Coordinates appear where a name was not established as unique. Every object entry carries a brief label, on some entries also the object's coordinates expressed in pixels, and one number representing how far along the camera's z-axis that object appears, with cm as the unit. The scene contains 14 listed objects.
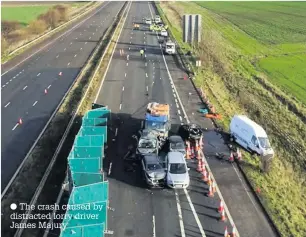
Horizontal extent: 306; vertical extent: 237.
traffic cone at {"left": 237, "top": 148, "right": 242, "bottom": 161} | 3013
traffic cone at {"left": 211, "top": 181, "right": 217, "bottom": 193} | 2588
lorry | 3173
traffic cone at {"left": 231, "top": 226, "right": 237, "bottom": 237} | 2152
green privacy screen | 1973
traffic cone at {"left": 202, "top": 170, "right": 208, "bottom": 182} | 2712
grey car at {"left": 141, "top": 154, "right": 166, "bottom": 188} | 2581
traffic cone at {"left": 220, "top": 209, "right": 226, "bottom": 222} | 2297
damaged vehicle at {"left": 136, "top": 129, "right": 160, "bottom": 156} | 2925
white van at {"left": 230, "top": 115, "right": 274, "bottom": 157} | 3020
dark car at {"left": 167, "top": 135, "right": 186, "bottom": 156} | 2936
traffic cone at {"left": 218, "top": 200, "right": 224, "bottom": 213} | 2362
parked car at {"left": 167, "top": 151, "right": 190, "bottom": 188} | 2552
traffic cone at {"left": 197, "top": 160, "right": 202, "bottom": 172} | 2825
